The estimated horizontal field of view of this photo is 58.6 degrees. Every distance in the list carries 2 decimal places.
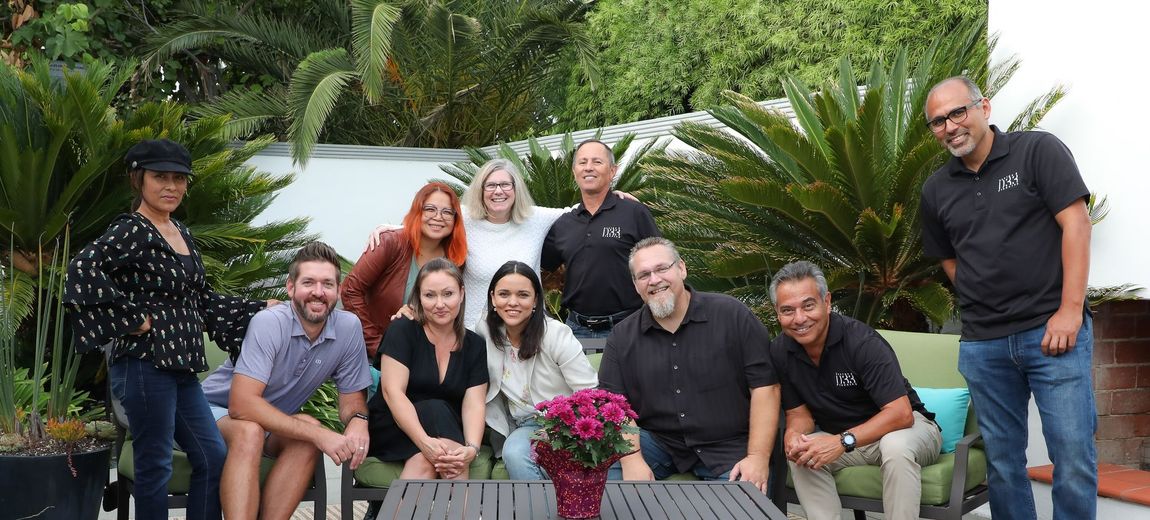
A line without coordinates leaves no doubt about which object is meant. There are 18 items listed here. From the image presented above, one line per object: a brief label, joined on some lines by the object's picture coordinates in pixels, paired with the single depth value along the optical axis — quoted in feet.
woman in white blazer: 13.91
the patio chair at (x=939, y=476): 12.57
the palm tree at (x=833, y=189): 18.24
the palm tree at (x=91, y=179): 20.08
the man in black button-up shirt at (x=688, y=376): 13.19
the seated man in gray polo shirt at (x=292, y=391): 13.10
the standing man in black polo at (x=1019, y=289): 11.94
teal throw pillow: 13.82
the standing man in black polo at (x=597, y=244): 16.62
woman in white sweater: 15.88
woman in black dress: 13.47
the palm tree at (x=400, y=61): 38.70
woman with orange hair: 15.25
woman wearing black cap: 12.09
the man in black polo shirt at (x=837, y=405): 12.60
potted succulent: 13.61
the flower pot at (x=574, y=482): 9.78
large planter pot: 13.57
